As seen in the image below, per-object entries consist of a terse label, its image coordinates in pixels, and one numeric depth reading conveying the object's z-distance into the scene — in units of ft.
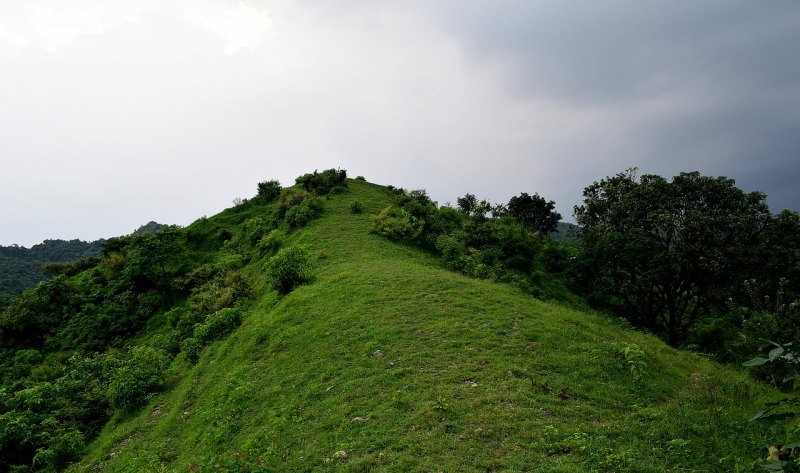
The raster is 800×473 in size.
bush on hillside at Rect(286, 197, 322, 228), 113.60
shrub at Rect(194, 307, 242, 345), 67.82
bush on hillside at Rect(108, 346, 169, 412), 55.57
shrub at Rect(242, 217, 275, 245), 122.01
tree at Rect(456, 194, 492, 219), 130.15
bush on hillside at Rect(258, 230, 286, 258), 106.42
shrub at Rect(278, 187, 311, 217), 126.00
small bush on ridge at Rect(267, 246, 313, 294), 74.18
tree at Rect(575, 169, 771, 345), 69.87
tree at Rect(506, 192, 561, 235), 205.77
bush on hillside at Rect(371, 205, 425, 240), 101.60
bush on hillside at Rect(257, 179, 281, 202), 155.33
